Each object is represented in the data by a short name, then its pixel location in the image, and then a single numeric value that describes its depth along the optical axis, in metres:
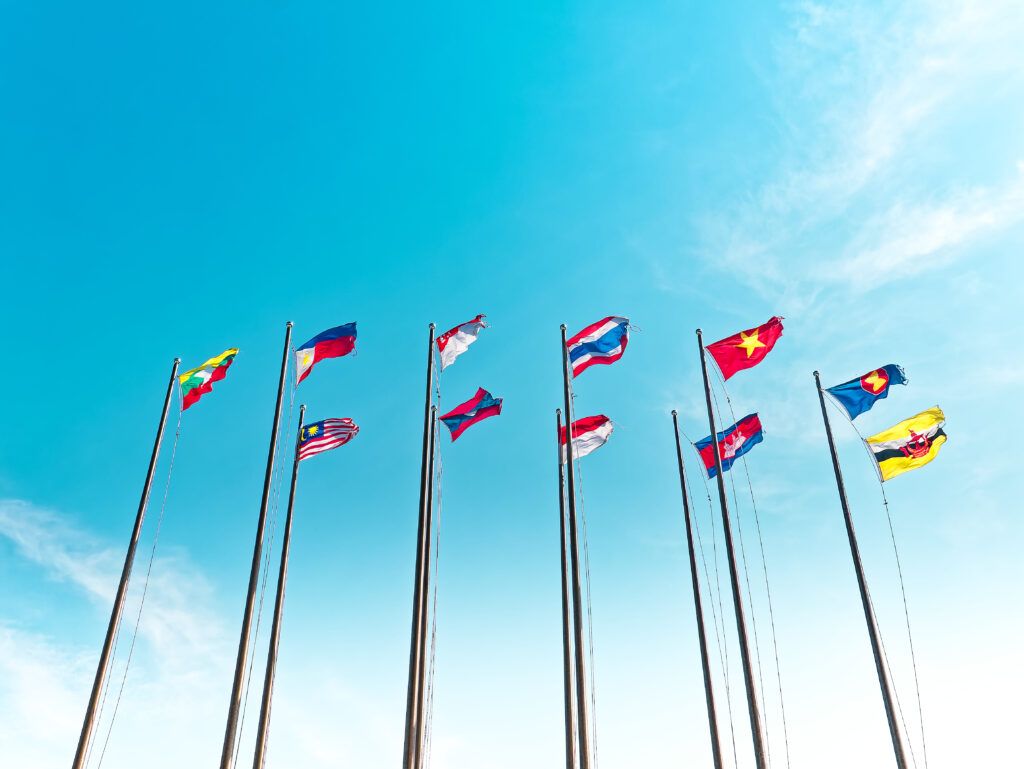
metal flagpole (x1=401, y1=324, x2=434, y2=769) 14.44
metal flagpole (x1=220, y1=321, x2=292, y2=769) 17.15
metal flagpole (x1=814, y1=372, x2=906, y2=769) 16.52
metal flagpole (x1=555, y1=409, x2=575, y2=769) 17.23
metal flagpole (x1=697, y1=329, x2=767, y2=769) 16.28
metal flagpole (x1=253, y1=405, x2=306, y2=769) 20.45
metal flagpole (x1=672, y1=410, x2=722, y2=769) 19.38
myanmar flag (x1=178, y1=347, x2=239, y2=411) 23.23
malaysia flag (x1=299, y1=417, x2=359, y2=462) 22.39
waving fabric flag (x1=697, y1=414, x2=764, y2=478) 23.28
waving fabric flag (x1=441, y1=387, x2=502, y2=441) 21.00
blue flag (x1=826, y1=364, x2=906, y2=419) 21.94
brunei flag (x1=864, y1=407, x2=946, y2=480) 21.06
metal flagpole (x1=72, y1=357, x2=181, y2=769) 17.42
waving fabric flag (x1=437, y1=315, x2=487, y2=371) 21.39
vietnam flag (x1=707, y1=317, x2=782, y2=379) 21.70
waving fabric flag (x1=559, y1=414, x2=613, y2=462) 22.09
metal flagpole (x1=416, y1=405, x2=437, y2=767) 17.38
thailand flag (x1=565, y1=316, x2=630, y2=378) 21.67
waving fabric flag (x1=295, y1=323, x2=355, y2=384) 22.53
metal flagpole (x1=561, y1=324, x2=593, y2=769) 15.55
